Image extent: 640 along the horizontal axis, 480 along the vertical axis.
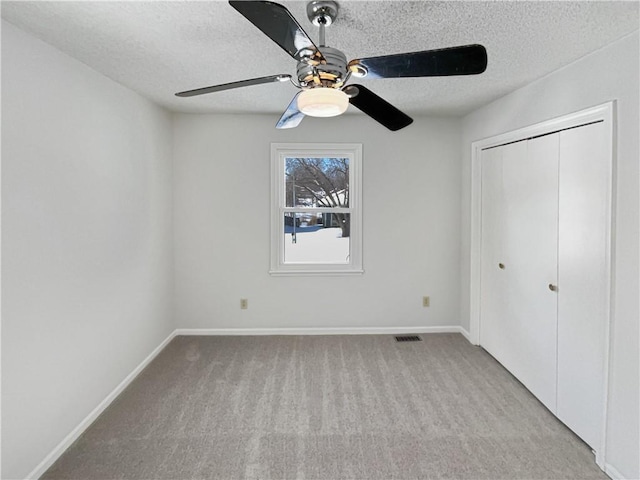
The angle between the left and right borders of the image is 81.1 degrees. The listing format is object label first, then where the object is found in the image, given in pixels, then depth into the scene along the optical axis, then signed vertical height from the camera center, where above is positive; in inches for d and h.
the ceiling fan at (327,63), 49.4 +26.3
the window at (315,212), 159.9 +8.2
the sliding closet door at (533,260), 102.2 -8.7
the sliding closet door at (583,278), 84.1 -11.3
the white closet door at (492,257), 131.0 -9.5
